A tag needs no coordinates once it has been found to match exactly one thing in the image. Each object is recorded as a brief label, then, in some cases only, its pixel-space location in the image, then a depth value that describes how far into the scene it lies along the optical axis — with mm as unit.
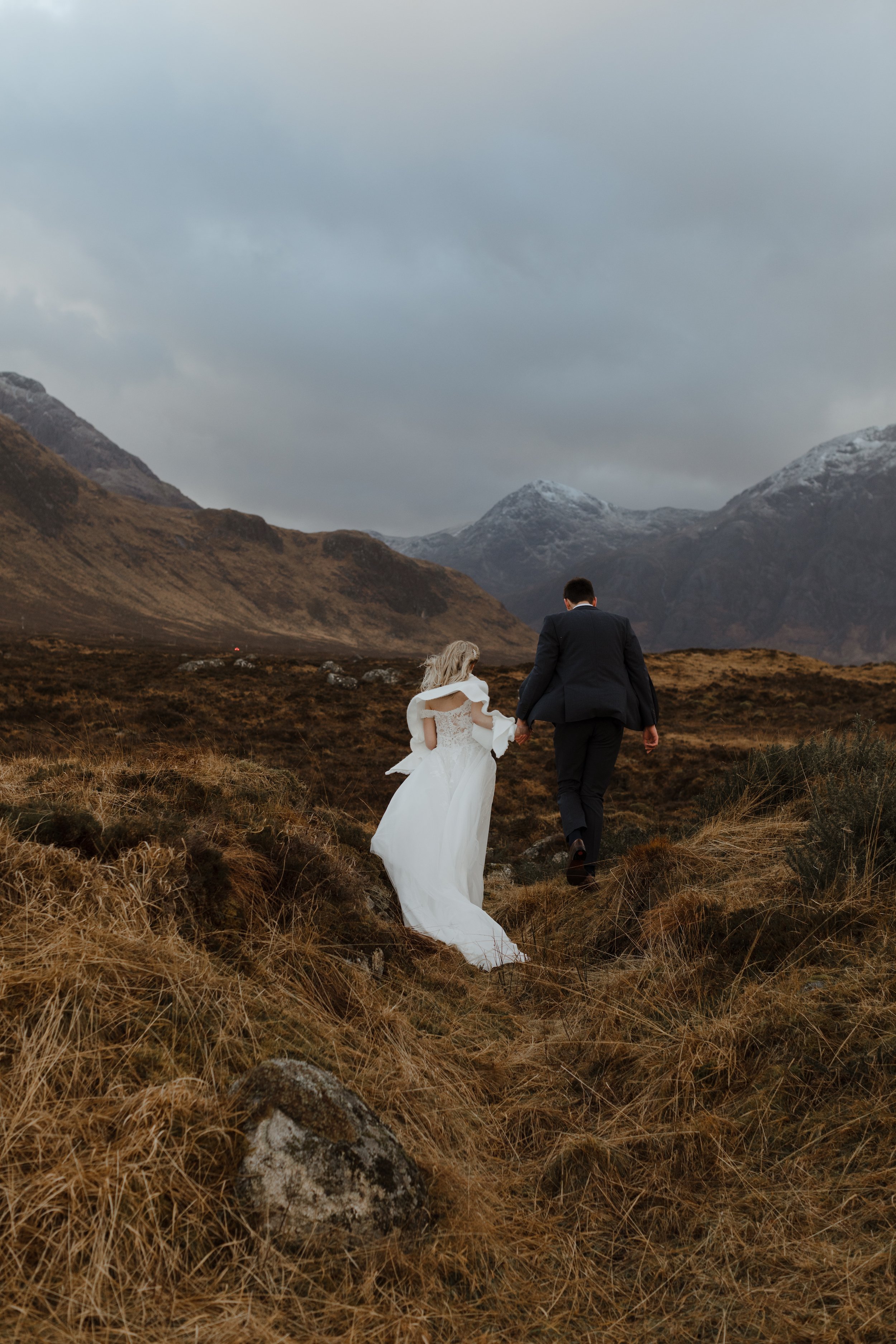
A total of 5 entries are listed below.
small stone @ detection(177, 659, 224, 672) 28453
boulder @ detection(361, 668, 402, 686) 28703
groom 5176
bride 4672
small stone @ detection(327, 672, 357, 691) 26844
